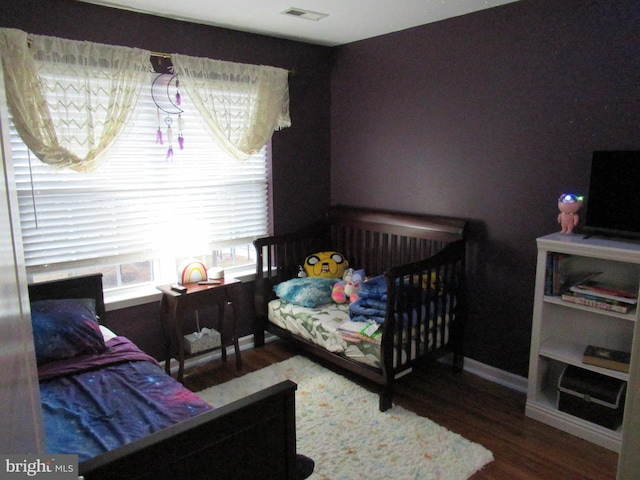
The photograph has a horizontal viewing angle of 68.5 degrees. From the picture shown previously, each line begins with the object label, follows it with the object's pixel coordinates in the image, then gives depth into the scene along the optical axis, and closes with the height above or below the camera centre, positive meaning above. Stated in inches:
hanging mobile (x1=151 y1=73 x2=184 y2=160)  119.4 +14.9
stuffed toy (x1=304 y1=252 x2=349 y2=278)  144.5 -31.7
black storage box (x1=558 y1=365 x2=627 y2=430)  92.9 -47.2
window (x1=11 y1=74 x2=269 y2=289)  105.0 -11.0
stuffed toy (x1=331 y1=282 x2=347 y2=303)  131.3 -36.7
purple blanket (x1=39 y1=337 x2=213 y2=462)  67.9 -38.9
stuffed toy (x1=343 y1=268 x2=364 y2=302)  131.1 -34.2
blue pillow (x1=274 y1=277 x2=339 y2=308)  129.4 -36.0
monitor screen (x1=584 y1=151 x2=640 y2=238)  91.9 -6.9
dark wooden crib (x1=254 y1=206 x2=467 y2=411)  106.7 -34.4
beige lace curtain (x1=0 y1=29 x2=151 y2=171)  94.7 +15.3
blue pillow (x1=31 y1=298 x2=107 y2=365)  89.0 -32.4
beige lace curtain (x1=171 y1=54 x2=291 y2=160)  122.5 +17.4
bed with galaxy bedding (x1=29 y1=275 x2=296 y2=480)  50.2 -35.3
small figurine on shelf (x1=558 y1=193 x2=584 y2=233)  99.7 -10.6
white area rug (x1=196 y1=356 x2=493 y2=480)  88.1 -56.6
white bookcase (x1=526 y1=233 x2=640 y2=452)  92.7 -36.8
